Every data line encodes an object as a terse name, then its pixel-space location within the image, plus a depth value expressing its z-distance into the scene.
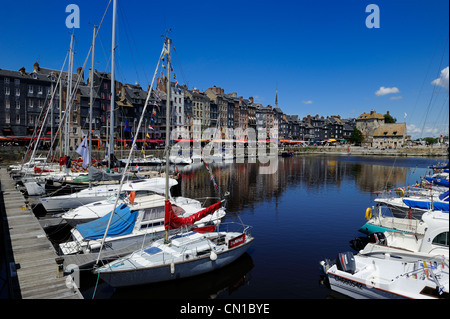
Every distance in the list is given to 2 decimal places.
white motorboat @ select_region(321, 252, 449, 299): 12.13
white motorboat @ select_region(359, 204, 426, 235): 21.41
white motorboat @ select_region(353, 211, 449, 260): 14.72
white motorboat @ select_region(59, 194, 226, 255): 18.14
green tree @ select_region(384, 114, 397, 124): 181.12
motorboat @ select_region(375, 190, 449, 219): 23.84
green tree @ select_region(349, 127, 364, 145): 167.50
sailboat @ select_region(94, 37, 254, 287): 14.71
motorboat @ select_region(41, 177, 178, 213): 26.77
